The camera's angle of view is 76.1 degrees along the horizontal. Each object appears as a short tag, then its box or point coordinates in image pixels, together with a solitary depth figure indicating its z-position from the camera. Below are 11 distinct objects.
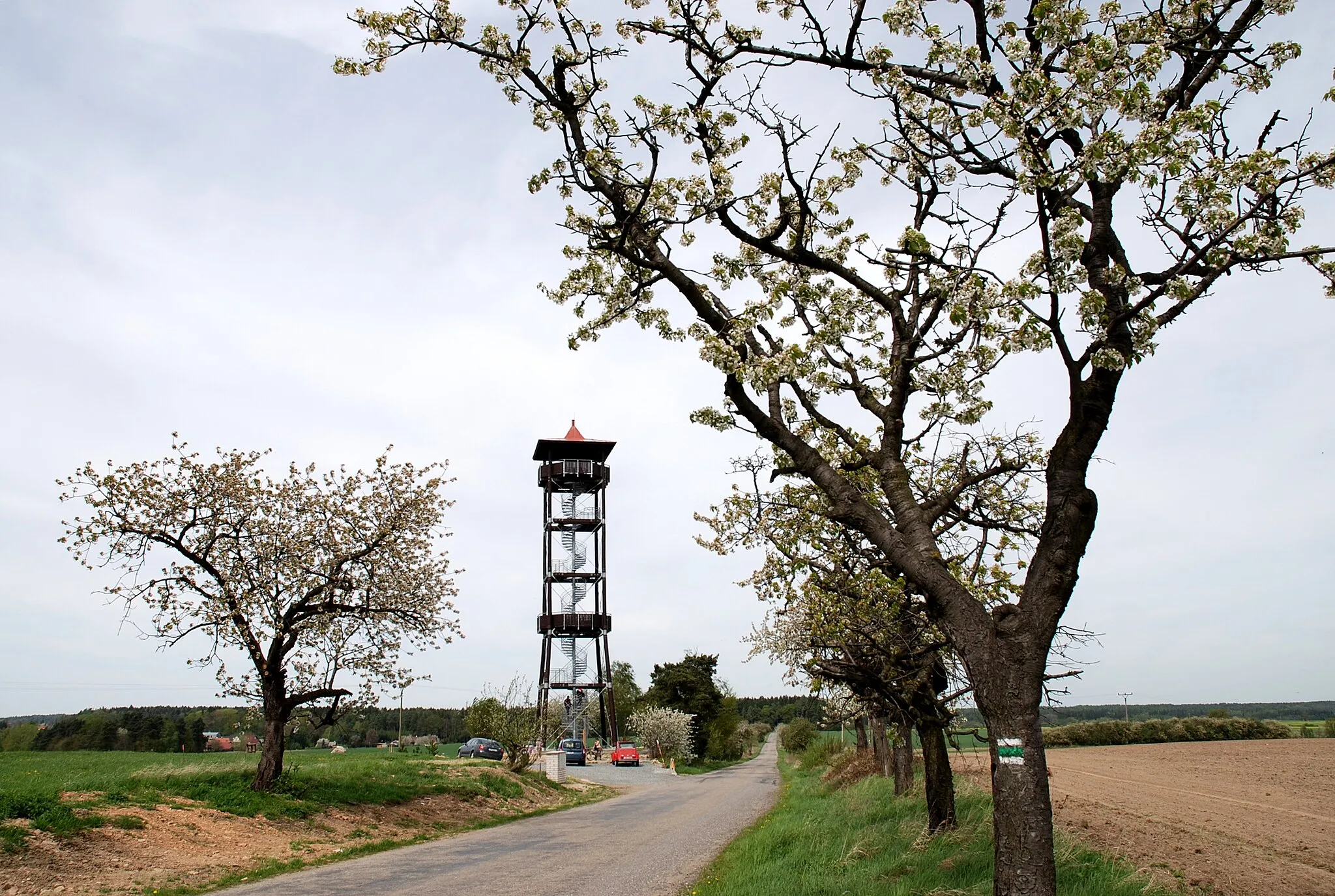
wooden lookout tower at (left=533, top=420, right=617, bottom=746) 50.69
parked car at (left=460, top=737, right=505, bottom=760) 43.59
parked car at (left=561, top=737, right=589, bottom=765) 48.38
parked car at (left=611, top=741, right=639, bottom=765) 52.75
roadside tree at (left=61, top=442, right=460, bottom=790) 17.47
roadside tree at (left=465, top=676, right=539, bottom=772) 28.95
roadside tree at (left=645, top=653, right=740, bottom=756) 71.25
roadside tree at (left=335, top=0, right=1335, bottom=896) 6.36
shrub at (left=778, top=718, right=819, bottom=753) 63.50
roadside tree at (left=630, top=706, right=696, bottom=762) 64.19
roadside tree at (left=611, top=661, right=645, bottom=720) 84.25
